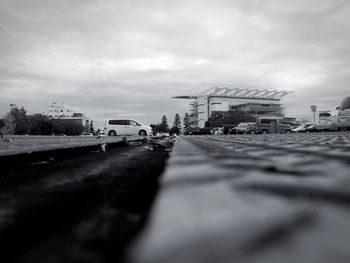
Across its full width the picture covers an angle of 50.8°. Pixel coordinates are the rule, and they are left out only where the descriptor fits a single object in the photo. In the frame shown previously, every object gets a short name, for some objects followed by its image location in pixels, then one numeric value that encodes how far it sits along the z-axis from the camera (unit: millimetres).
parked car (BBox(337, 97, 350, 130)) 21422
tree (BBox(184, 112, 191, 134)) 134375
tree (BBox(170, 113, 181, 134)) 139125
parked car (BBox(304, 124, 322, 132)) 36112
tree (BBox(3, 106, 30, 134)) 61888
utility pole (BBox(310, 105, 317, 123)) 39219
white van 27453
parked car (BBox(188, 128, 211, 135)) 51688
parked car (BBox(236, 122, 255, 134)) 38250
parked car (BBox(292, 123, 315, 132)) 39769
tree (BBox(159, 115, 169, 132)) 127469
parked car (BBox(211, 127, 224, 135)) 49312
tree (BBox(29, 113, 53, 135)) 65812
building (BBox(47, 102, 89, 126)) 161625
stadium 114938
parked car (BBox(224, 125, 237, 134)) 43359
